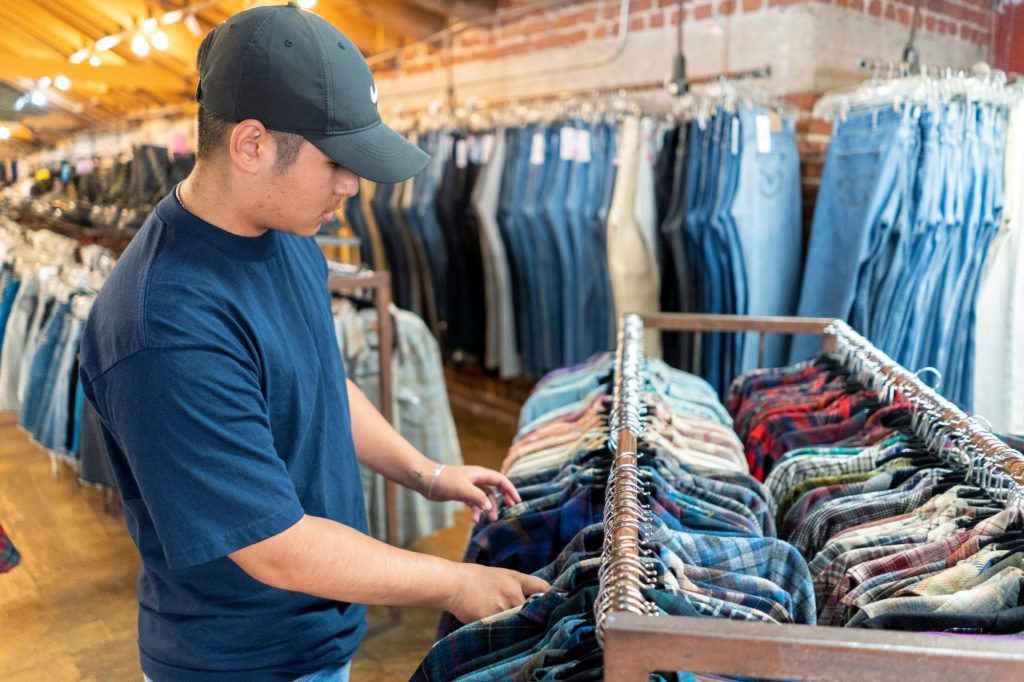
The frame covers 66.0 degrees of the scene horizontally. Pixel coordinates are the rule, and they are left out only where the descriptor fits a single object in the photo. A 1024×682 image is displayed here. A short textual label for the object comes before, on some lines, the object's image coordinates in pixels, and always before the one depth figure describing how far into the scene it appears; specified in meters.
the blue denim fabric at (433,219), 4.37
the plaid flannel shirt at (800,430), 1.64
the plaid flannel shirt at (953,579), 1.02
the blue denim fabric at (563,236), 3.68
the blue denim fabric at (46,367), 2.87
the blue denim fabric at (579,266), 3.62
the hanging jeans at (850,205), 2.68
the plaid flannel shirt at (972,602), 0.95
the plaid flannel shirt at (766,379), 1.97
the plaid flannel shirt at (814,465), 1.44
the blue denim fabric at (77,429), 2.71
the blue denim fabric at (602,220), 3.53
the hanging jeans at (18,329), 3.09
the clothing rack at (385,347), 2.55
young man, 0.97
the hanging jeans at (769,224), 3.00
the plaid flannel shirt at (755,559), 1.10
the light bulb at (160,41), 2.91
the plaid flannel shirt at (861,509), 1.27
